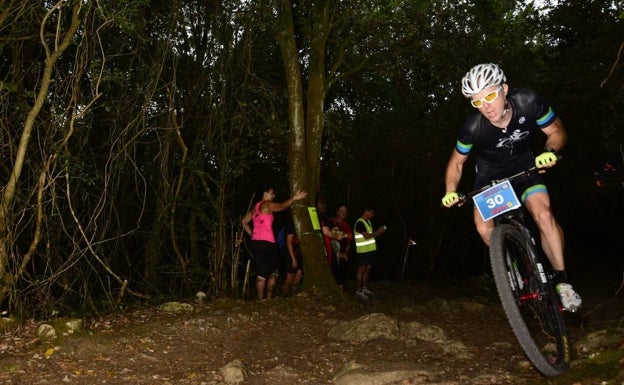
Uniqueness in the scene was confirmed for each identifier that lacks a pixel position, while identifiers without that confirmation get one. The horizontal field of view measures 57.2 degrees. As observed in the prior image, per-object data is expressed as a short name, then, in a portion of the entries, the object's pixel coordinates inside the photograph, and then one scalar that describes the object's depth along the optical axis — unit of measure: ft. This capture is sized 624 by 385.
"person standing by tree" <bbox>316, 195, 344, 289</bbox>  34.83
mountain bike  13.05
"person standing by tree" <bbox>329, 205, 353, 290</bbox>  38.78
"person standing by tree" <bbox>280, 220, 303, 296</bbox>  32.89
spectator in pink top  29.68
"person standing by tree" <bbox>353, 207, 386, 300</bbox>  39.19
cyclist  14.10
